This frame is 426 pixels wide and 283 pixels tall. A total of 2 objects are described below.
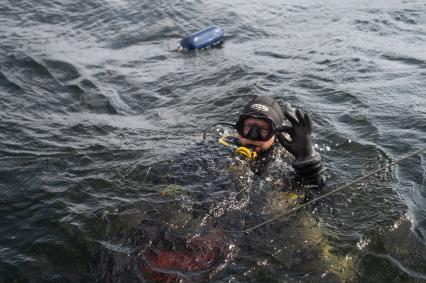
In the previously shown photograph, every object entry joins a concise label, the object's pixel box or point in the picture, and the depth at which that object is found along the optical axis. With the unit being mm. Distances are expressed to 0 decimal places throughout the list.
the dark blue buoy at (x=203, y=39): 11508
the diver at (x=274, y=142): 5215
